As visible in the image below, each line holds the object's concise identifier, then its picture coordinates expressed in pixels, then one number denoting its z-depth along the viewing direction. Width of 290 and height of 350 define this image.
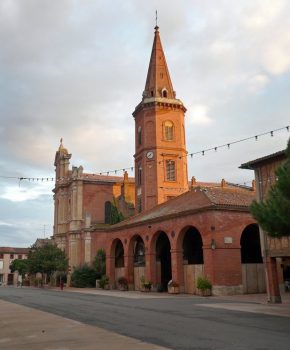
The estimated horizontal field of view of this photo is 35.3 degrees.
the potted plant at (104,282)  45.31
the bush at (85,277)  53.87
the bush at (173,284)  33.34
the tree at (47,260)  58.59
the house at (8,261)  110.20
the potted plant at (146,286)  37.38
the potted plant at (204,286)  29.98
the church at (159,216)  31.23
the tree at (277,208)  15.19
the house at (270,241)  22.34
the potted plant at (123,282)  41.31
